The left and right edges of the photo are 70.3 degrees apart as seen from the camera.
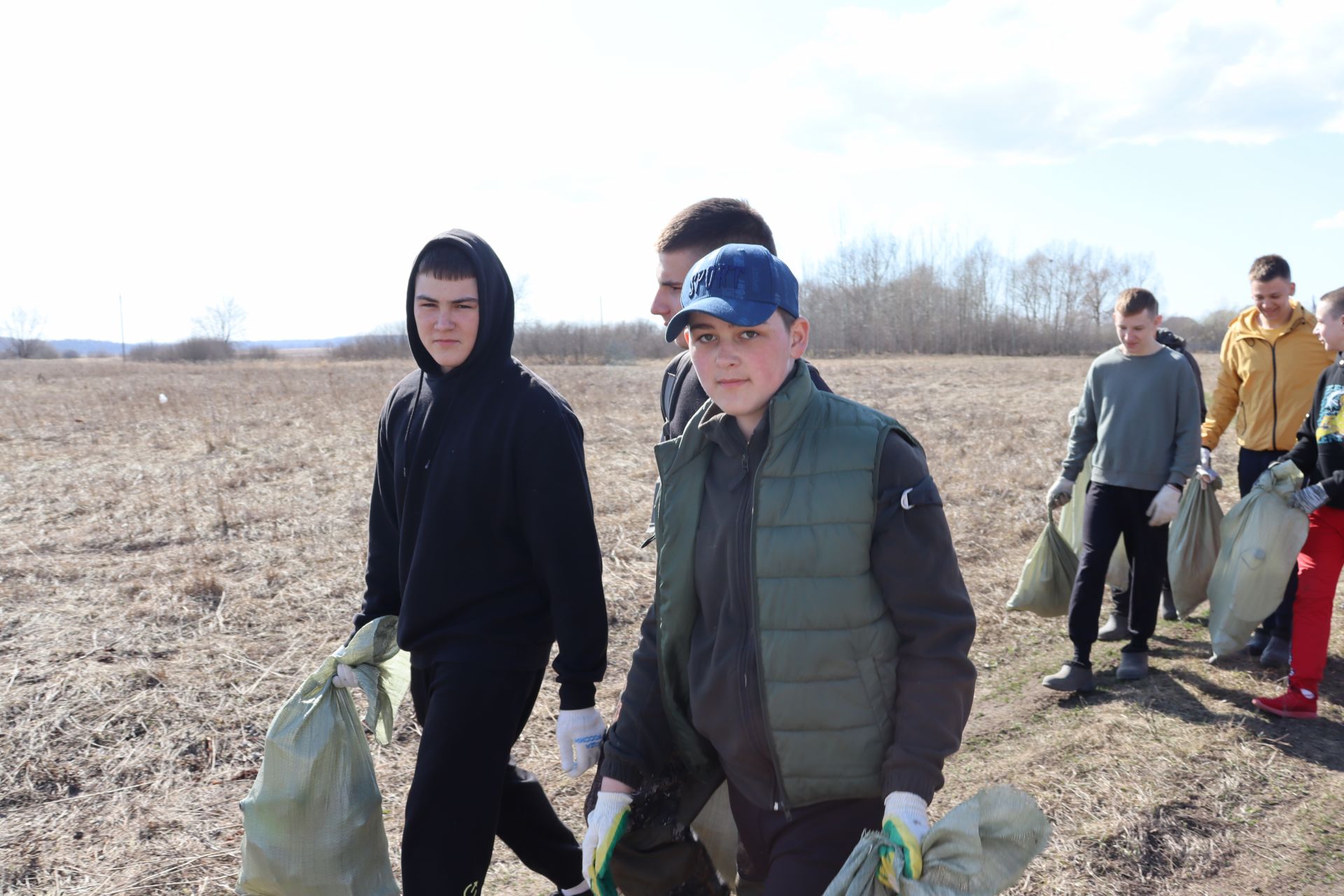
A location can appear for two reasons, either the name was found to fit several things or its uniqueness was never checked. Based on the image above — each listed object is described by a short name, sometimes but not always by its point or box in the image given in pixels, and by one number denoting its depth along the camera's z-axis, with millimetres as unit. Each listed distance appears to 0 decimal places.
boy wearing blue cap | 1811
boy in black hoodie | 2438
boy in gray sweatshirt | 4738
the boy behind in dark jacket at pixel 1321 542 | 4363
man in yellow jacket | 5262
